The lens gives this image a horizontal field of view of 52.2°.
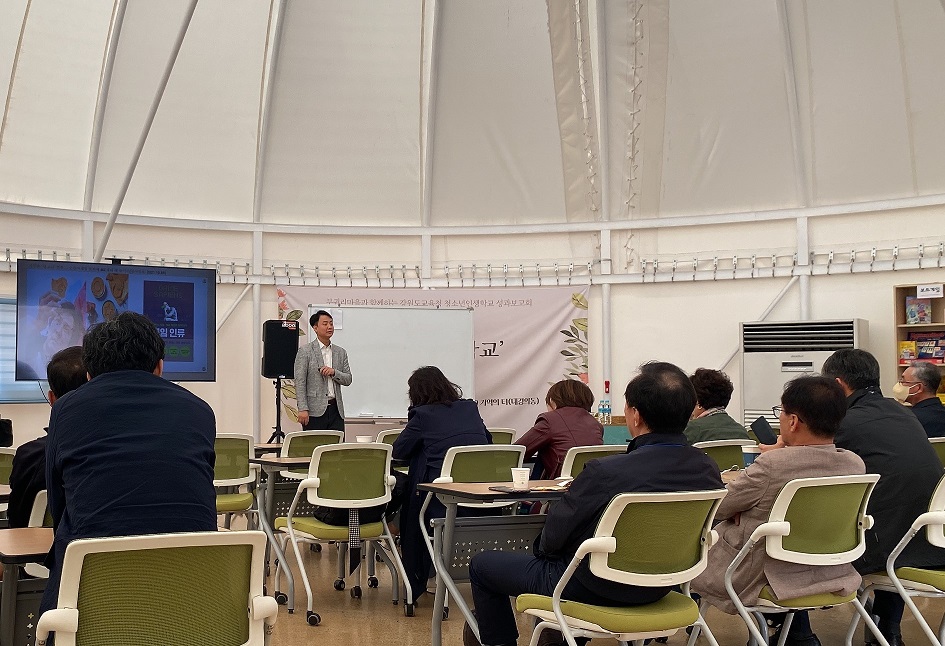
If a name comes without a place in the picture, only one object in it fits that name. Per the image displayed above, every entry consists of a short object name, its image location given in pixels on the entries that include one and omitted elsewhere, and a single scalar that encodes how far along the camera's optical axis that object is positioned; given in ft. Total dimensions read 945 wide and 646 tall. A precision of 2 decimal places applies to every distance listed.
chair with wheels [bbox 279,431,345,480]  19.66
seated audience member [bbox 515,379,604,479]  18.21
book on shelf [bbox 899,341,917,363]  28.91
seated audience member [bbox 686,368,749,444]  18.06
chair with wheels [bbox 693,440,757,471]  16.88
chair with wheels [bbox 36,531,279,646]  6.99
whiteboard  33.04
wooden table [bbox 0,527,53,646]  8.96
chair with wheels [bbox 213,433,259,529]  20.26
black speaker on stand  30.96
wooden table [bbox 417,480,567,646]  12.84
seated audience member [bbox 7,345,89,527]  11.23
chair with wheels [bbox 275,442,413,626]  16.99
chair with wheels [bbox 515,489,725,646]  9.71
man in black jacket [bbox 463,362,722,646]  10.09
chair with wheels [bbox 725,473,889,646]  11.14
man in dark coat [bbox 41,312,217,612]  8.34
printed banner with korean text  34.32
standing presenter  28.04
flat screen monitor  27.66
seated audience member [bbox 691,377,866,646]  11.60
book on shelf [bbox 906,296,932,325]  28.91
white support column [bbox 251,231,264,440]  33.58
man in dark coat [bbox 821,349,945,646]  13.02
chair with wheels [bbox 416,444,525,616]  16.93
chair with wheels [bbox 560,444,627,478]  16.30
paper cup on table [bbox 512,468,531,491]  13.28
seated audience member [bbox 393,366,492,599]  18.17
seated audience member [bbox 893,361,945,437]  17.98
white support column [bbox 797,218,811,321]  32.07
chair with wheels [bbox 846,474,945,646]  12.32
